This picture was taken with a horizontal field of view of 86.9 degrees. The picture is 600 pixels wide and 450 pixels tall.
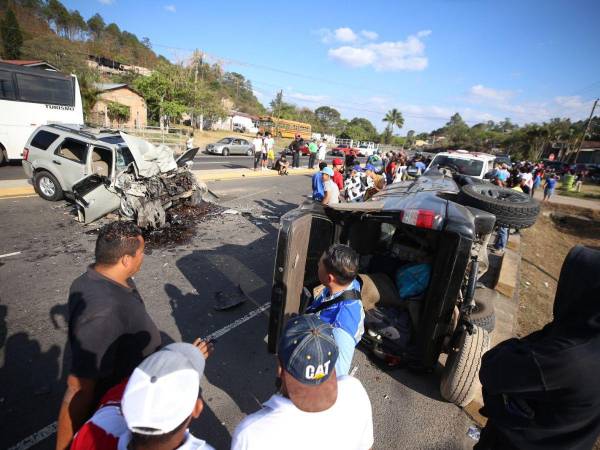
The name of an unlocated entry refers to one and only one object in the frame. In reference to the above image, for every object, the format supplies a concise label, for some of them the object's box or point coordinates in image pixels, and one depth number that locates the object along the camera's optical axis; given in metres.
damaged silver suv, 6.65
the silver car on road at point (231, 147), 24.59
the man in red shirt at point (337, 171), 8.36
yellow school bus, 45.91
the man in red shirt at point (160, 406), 1.01
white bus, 11.92
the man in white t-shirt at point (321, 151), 20.59
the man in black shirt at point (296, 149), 20.53
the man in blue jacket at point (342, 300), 1.98
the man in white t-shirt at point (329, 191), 6.49
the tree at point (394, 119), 91.12
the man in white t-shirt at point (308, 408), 1.20
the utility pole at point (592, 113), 36.59
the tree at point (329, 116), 107.25
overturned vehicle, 2.80
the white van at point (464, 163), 10.93
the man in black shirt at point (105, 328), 1.62
